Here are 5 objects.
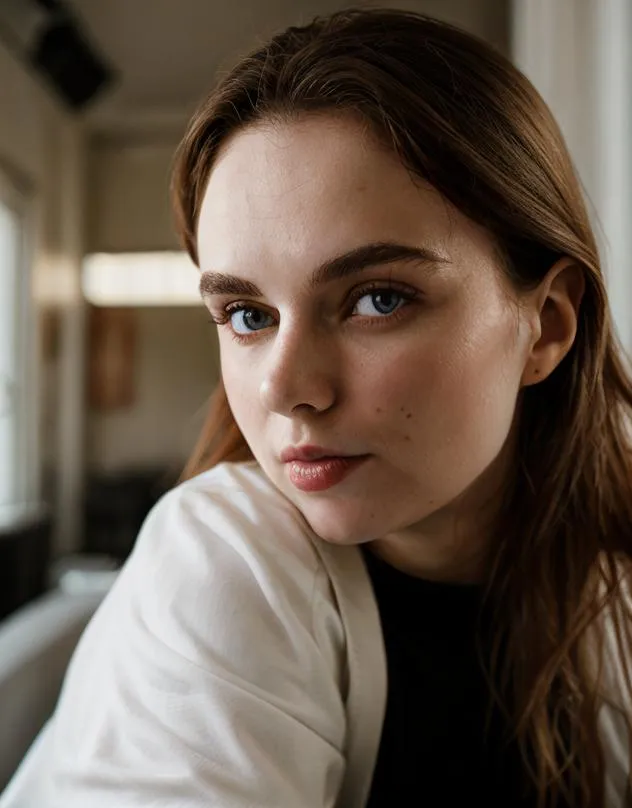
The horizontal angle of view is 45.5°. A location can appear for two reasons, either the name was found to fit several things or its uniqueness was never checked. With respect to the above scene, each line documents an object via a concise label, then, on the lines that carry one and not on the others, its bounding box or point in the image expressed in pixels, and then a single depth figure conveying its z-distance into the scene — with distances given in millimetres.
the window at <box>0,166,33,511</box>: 3453
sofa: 851
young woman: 570
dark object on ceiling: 3174
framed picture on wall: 4340
